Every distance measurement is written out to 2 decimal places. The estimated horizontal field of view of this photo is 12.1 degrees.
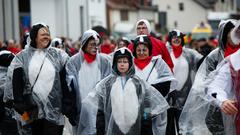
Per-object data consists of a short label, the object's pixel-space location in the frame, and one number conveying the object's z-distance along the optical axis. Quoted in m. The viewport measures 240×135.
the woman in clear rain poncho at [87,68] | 14.50
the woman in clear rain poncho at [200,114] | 9.97
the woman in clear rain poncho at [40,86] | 13.27
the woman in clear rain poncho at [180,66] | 16.77
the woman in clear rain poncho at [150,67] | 13.87
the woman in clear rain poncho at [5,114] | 14.90
